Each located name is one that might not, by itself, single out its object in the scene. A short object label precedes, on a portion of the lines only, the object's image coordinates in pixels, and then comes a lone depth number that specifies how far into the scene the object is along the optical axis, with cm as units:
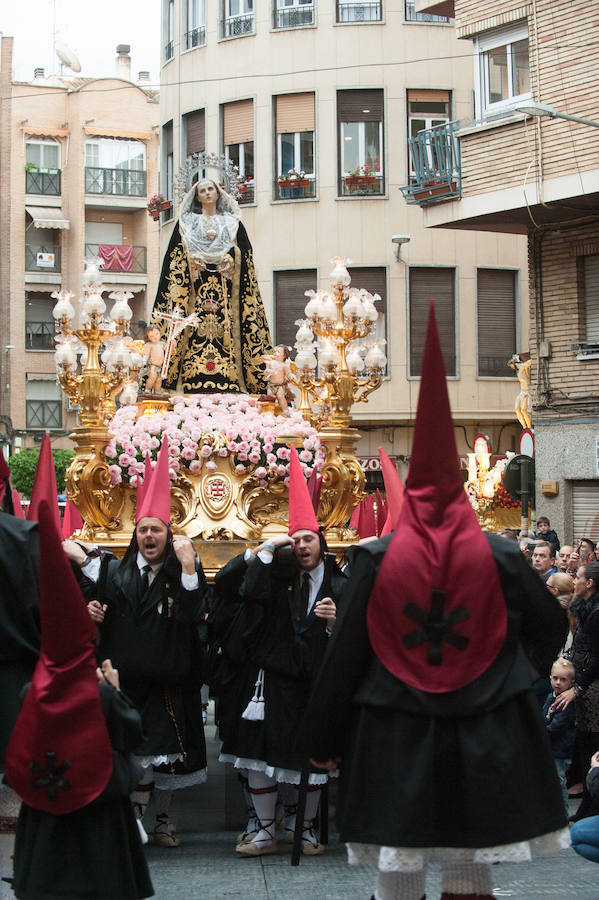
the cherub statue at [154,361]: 981
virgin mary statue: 1004
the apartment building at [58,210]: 4462
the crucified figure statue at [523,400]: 1920
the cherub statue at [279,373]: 965
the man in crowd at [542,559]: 983
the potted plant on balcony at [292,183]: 2588
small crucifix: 988
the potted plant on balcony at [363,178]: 2584
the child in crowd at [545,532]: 1430
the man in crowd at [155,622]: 662
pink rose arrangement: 886
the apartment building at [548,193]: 1647
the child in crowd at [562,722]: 754
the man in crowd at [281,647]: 657
